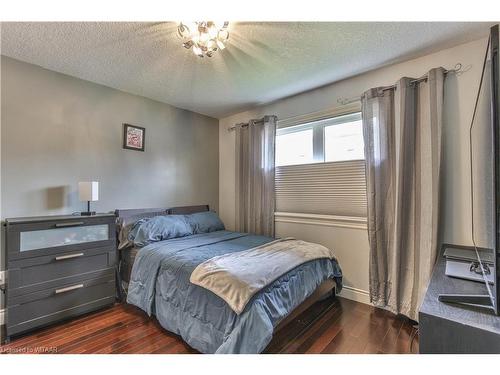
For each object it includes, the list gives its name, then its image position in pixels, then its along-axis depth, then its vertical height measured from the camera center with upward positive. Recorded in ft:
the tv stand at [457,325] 2.41 -1.45
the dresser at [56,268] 6.19 -2.23
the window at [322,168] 8.54 +0.96
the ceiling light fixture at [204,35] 5.31 +3.71
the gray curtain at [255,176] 10.48 +0.76
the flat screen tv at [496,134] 2.48 +0.64
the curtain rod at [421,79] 6.53 +3.33
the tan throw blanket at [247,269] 5.03 -1.91
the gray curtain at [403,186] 6.56 +0.17
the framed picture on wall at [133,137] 9.48 +2.30
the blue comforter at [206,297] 4.75 -2.62
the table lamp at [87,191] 7.59 +0.05
